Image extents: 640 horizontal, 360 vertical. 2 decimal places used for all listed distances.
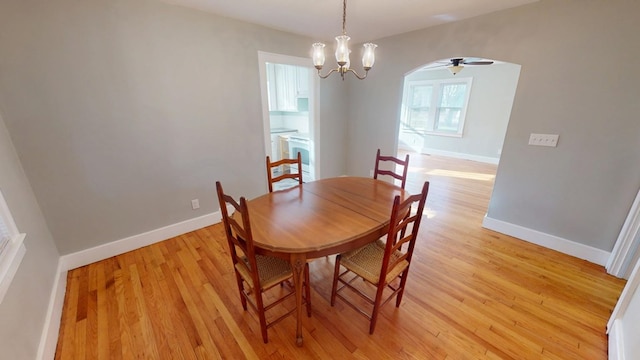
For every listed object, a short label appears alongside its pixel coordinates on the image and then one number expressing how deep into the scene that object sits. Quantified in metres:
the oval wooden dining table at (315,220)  1.30
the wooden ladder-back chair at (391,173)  2.31
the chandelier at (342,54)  1.58
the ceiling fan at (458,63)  3.33
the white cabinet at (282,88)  4.41
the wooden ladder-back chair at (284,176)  2.18
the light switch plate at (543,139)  2.30
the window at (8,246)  1.21
